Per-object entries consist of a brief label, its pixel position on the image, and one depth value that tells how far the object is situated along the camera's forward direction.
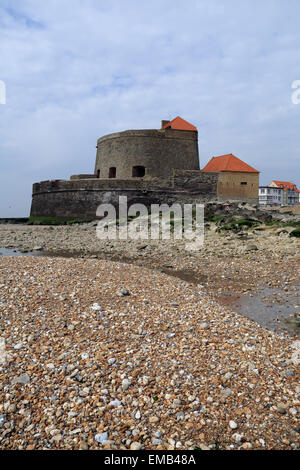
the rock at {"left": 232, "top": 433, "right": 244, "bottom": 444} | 2.86
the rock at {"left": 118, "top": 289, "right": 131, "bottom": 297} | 6.06
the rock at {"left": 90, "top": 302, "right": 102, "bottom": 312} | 5.32
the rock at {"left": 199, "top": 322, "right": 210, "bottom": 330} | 4.83
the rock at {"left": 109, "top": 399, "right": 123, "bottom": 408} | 3.22
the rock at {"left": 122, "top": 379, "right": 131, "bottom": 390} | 3.47
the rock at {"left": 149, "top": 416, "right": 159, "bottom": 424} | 3.06
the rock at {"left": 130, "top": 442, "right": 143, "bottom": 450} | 2.80
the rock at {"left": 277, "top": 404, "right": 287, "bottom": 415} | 3.16
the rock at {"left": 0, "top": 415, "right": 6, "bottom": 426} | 3.03
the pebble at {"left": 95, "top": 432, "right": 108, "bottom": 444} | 2.86
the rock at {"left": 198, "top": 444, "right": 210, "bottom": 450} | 2.80
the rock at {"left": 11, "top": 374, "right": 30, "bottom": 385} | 3.53
